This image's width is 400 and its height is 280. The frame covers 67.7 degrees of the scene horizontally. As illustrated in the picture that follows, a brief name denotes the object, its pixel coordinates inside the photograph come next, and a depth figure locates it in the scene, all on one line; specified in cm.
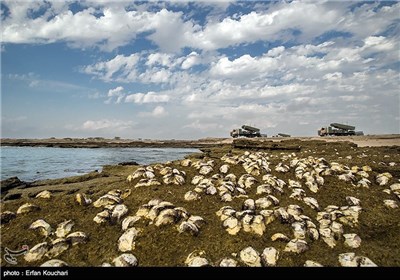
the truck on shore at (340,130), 7300
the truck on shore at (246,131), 8219
